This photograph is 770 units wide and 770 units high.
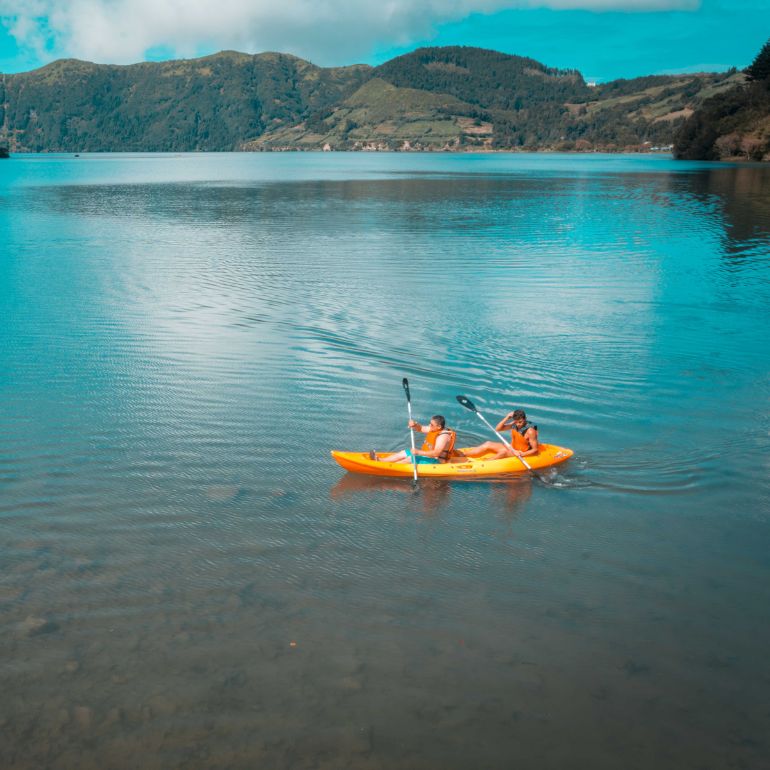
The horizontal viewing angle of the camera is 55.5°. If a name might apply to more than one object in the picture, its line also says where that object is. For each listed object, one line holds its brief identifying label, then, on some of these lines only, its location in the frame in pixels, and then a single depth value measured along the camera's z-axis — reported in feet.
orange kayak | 42.11
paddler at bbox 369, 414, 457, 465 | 43.32
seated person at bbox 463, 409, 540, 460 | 43.80
